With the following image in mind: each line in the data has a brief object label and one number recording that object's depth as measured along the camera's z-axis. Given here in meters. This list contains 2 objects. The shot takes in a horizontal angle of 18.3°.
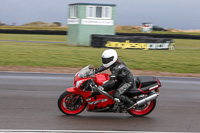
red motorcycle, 12.19
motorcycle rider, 12.05
